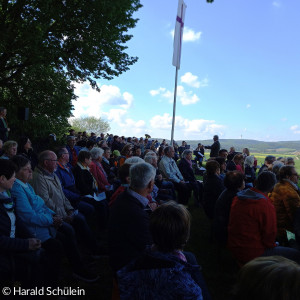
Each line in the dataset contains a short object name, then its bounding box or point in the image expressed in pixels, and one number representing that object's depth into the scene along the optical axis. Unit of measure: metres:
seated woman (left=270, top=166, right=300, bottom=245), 3.43
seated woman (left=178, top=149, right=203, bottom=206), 6.64
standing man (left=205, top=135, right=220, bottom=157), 12.28
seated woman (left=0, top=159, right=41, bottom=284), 2.06
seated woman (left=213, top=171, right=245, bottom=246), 3.40
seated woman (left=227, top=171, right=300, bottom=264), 2.70
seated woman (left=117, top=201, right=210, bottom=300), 1.28
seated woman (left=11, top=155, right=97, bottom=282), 2.53
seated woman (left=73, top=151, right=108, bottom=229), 4.39
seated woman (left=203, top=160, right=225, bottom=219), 4.42
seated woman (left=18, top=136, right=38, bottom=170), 5.40
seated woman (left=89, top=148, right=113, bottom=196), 5.04
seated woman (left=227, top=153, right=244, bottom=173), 7.04
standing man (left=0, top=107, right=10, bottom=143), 6.26
